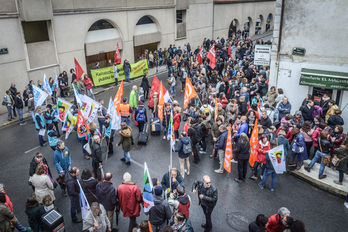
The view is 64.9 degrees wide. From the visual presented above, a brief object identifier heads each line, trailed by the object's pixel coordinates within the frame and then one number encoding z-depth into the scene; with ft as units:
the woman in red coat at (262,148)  27.22
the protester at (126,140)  30.27
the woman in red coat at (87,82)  53.52
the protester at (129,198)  20.94
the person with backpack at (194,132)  31.01
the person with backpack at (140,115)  37.63
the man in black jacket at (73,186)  22.35
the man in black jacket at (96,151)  27.32
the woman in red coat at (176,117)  35.65
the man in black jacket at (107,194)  21.07
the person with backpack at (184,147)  28.09
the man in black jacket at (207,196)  21.35
